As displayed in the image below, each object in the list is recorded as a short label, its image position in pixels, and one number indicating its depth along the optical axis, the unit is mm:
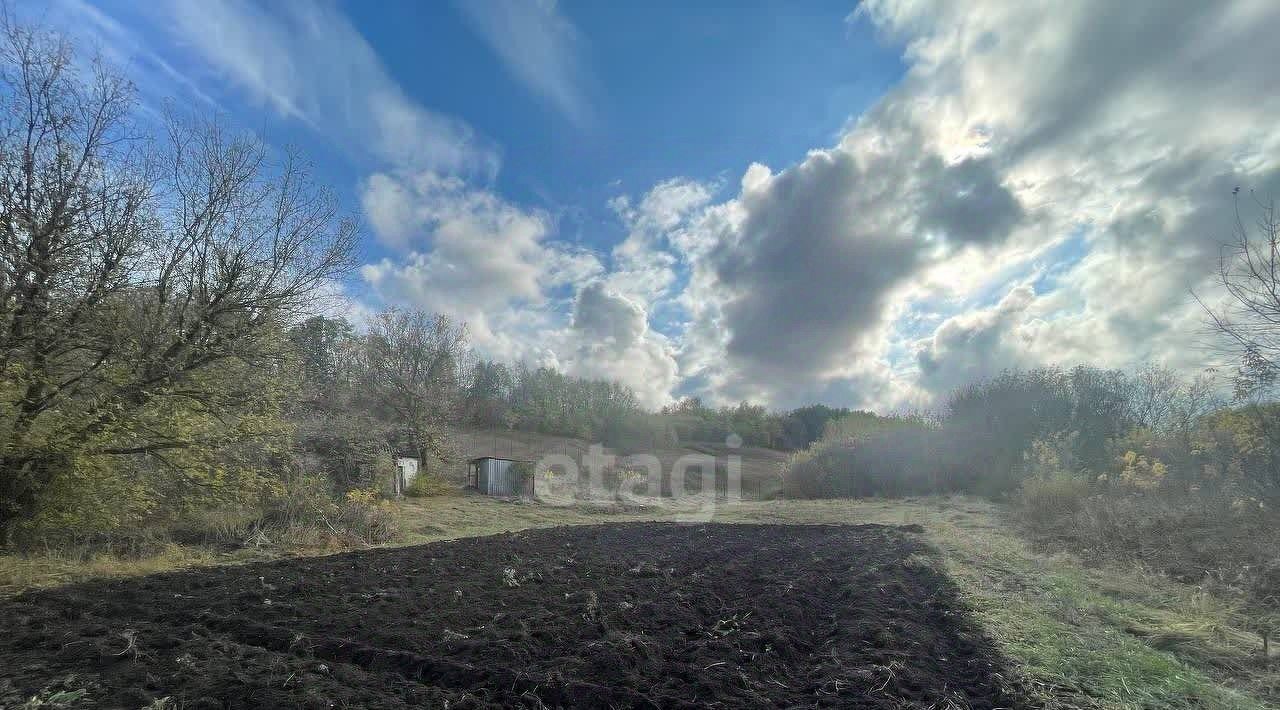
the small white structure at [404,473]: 19200
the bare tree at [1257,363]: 8188
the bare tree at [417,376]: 26141
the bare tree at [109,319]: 7098
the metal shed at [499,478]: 24844
